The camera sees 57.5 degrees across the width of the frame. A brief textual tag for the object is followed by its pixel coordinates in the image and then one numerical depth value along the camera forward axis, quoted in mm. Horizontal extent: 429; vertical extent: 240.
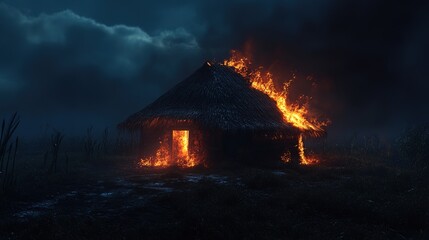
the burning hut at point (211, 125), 19109
